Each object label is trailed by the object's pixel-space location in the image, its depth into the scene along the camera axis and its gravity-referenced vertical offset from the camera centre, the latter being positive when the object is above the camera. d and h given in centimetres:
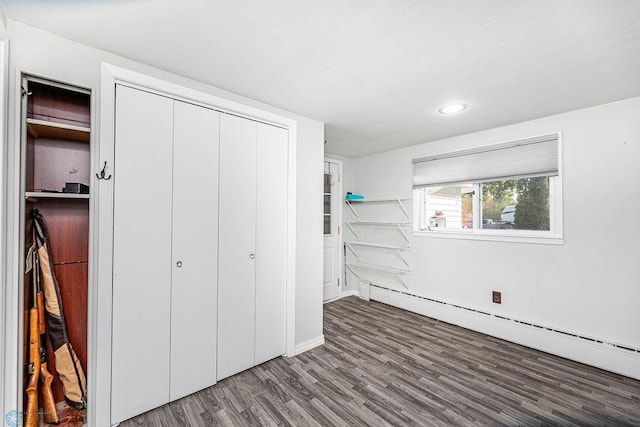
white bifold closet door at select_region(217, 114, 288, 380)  221 -24
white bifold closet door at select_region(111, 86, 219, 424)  175 -24
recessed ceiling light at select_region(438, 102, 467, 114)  242 +97
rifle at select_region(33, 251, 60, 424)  161 -95
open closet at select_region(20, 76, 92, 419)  155 -9
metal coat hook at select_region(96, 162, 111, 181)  166 +25
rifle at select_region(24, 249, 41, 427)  152 -85
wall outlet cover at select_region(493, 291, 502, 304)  300 -88
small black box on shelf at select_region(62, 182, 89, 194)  164 +16
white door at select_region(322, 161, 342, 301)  429 -27
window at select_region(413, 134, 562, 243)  274 +28
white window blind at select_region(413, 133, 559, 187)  273 +60
